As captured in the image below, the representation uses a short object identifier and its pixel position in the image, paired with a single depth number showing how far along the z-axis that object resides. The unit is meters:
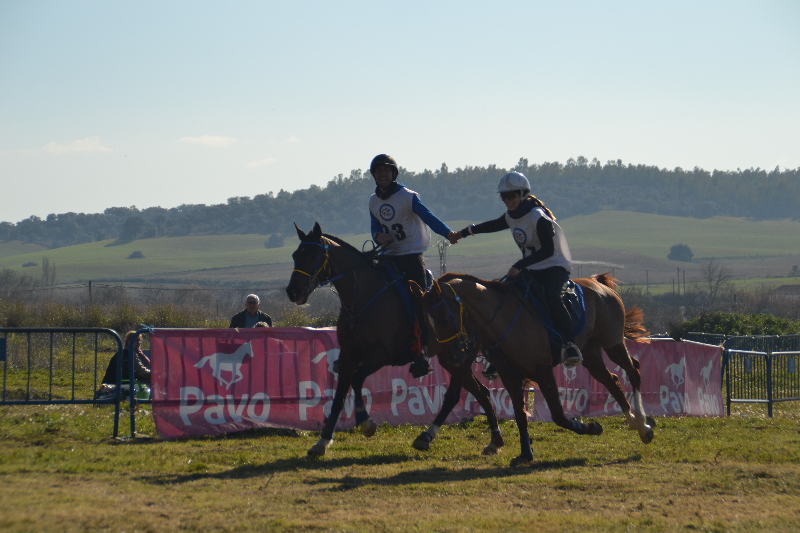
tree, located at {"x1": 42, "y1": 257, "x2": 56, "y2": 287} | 110.69
